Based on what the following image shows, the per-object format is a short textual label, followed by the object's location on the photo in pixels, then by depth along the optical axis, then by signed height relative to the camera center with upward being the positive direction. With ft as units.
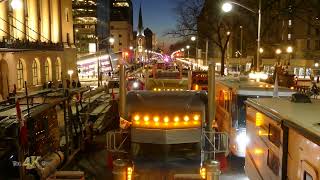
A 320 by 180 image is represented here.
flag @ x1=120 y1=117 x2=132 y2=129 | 31.85 -4.00
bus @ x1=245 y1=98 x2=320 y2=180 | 17.83 -3.56
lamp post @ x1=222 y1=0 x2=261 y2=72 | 76.96 +11.26
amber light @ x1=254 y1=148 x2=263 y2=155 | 27.37 -5.33
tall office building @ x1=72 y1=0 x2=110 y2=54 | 416.67 +46.02
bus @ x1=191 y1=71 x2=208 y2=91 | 82.60 -2.24
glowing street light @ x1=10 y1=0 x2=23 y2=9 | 57.57 +8.82
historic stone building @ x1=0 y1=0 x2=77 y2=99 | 147.02 +9.37
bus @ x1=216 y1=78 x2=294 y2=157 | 45.75 -4.18
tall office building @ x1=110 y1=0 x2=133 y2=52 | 606.55 +64.71
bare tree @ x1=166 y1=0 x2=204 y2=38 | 173.37 +19.63
